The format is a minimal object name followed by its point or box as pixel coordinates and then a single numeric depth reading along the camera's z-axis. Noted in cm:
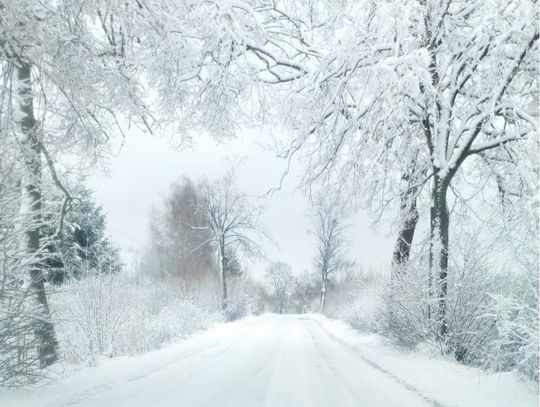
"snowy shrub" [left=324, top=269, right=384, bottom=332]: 1675
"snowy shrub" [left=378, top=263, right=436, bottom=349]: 985
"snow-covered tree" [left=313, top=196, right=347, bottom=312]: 4794
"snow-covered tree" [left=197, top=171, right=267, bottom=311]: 3569
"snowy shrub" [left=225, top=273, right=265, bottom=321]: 3322
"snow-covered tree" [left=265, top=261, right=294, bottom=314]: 10178
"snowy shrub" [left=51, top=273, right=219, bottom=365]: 1062
